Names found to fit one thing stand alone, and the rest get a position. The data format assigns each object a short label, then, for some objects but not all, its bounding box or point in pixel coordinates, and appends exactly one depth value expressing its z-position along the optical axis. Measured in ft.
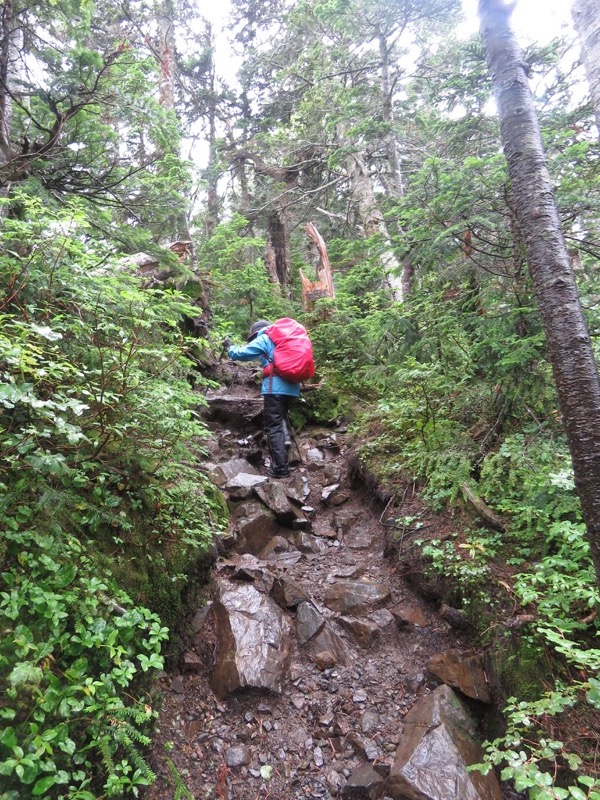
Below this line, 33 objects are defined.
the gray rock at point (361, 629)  13.53
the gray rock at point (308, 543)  18.71
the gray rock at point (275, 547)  18.03
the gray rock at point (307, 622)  13.62
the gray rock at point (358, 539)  18.81
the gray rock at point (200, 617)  12.65
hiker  24.06
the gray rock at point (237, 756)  9.81
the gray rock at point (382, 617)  14.10
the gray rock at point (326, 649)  12.79
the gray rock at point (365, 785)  9.27
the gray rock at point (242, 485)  20.18
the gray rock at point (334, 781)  9.50
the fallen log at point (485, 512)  13.73
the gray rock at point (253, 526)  17.98
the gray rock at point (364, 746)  10.12
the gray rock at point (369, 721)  10.86
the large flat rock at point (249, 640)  11.58
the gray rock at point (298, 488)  21.76
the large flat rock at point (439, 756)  8.79
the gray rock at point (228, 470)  20.57
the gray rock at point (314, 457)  26.18
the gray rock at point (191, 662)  11.48
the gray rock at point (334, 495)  22.43
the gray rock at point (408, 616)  13.80
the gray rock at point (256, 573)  15.15
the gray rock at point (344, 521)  20.18
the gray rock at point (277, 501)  19.97
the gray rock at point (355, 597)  14.73
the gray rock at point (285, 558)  17.35
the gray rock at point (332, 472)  24.47
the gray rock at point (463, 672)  10.79
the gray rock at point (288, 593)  14.69
